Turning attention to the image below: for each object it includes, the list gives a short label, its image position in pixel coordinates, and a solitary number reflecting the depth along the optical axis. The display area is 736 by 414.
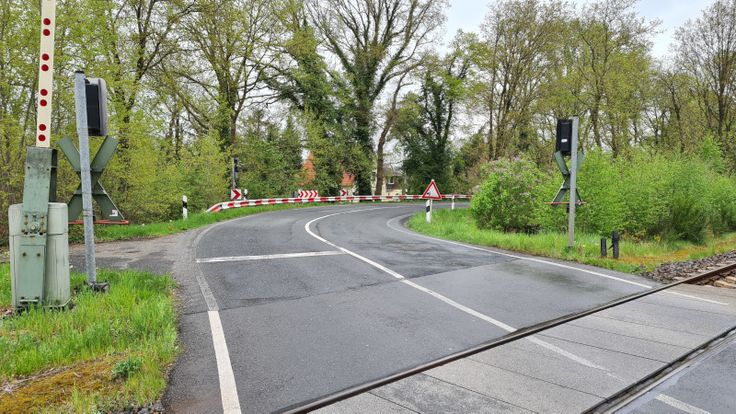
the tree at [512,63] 21.77
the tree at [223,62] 20.55
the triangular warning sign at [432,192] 16.61
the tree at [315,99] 25.58
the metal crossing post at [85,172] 4.67
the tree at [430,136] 40.28
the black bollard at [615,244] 8.92
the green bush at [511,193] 15.97
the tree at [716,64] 23.70
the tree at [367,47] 33.31
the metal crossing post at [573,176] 8.79
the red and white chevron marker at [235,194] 21.22
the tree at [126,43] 10.55
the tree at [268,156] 26.38
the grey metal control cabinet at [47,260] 4.11
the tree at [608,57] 22.95
